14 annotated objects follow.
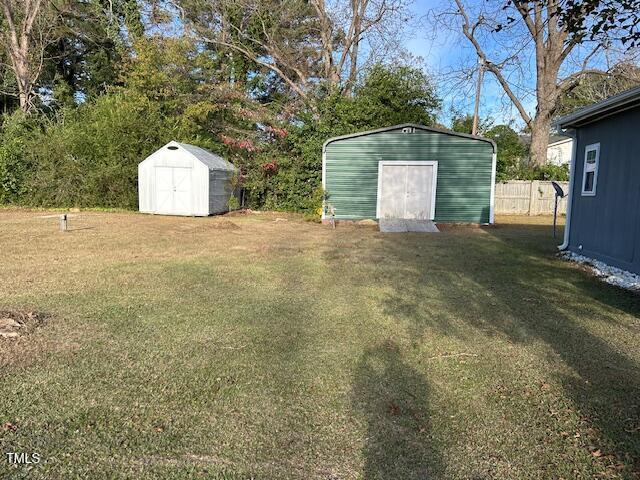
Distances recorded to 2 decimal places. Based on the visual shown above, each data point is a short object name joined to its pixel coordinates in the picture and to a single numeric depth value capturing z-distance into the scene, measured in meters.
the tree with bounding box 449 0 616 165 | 21.00
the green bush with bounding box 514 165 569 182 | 19.72
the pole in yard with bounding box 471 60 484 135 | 20.66
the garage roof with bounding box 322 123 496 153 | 13.95
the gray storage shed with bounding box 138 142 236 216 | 14.98
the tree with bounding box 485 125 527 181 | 19.44
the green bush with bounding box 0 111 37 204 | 16.50
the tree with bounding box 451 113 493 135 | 24.88
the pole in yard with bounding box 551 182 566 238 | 9.20
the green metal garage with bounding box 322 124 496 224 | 14.12
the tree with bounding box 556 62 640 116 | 20.76
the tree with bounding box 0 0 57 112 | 19.81
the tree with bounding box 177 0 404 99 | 22.03
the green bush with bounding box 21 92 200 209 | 16.28
